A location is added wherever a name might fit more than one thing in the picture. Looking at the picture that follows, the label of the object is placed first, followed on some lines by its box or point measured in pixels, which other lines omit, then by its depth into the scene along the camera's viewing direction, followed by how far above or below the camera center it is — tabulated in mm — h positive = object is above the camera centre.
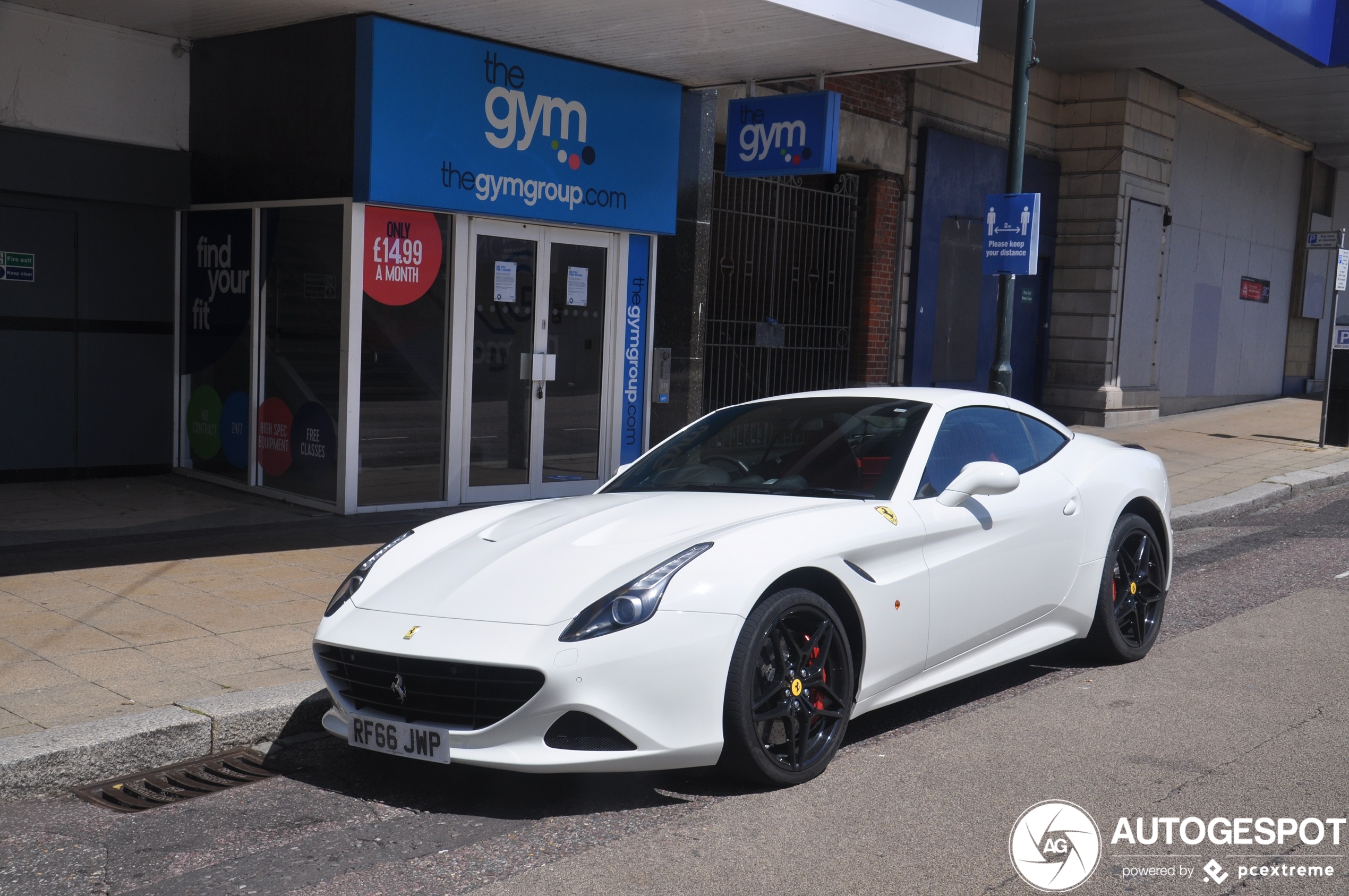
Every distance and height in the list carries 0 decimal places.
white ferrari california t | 4086 -985
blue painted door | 16328 +836
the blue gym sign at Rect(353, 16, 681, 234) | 9109 +1411
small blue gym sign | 10805 +1662
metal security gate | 13703 +423
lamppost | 10633 +1582
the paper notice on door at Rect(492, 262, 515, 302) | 10305 +226
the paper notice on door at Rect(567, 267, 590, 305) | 10898 +254
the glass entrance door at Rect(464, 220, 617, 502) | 10297 -392
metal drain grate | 4434 -1751
